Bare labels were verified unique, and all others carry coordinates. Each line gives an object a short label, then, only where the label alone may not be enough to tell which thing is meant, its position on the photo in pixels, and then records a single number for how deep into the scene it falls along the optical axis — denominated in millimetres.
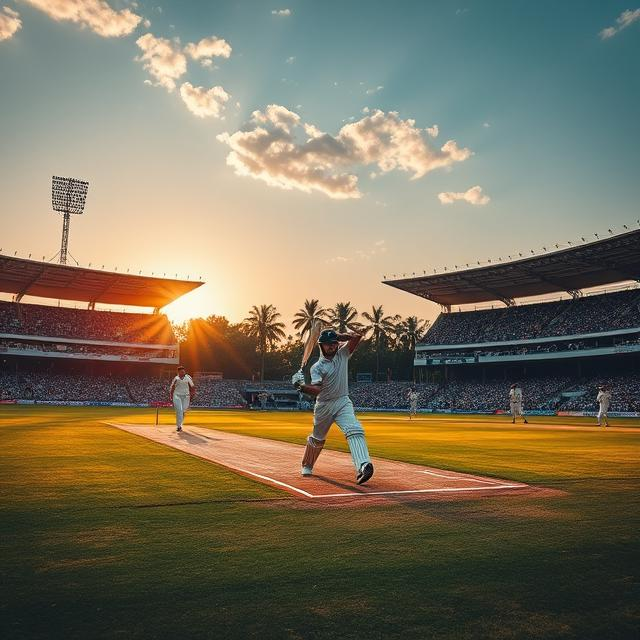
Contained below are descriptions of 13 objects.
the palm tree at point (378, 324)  101250
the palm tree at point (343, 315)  99688
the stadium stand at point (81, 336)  68812
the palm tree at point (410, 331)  103750
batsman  8344
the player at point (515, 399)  34938
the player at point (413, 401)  45000
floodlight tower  72250
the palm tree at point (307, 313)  100812
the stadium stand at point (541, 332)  59219
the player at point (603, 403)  30391
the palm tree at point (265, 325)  97769
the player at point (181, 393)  19297
